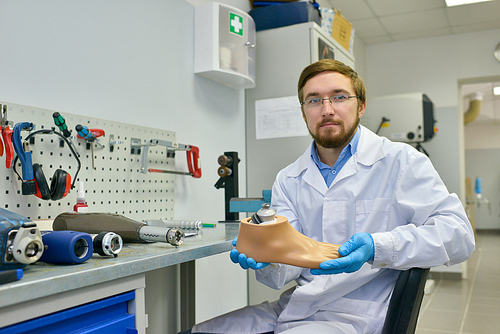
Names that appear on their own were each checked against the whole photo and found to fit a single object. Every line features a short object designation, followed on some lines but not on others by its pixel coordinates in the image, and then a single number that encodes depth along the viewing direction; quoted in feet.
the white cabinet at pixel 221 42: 7.38
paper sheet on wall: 8.38
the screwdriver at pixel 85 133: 4.92
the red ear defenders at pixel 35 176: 4.21
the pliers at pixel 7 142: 4.16
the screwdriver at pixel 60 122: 4.59
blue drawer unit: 2.54
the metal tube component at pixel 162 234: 3.75
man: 3.67
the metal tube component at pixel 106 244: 3.26
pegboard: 4.48
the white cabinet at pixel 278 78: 8.43
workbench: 2.39
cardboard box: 9.61
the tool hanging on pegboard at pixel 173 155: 5.92
